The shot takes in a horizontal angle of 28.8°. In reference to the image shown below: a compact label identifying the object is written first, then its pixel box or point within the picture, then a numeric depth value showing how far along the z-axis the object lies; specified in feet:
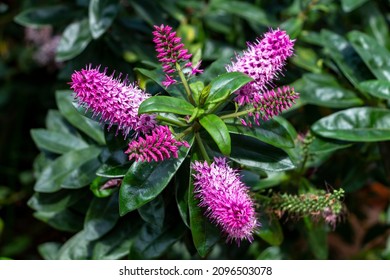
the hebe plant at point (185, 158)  1.70
